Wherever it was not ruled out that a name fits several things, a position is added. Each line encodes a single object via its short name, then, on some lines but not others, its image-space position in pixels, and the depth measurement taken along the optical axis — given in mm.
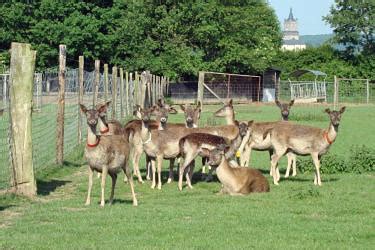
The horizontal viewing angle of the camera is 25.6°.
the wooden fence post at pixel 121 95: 29941
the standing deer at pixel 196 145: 15073
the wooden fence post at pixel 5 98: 15595
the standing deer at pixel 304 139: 16078
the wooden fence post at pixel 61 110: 17969
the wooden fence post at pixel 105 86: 24653
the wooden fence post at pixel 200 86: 33594
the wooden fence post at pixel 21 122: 13523
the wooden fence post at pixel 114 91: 25984
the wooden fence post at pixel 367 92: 58112
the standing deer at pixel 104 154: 12695
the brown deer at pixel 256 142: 17094
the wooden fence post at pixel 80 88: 20711
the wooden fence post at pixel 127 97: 32406
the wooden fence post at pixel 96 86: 22322
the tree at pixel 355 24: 85562
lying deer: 13914
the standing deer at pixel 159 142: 15445
